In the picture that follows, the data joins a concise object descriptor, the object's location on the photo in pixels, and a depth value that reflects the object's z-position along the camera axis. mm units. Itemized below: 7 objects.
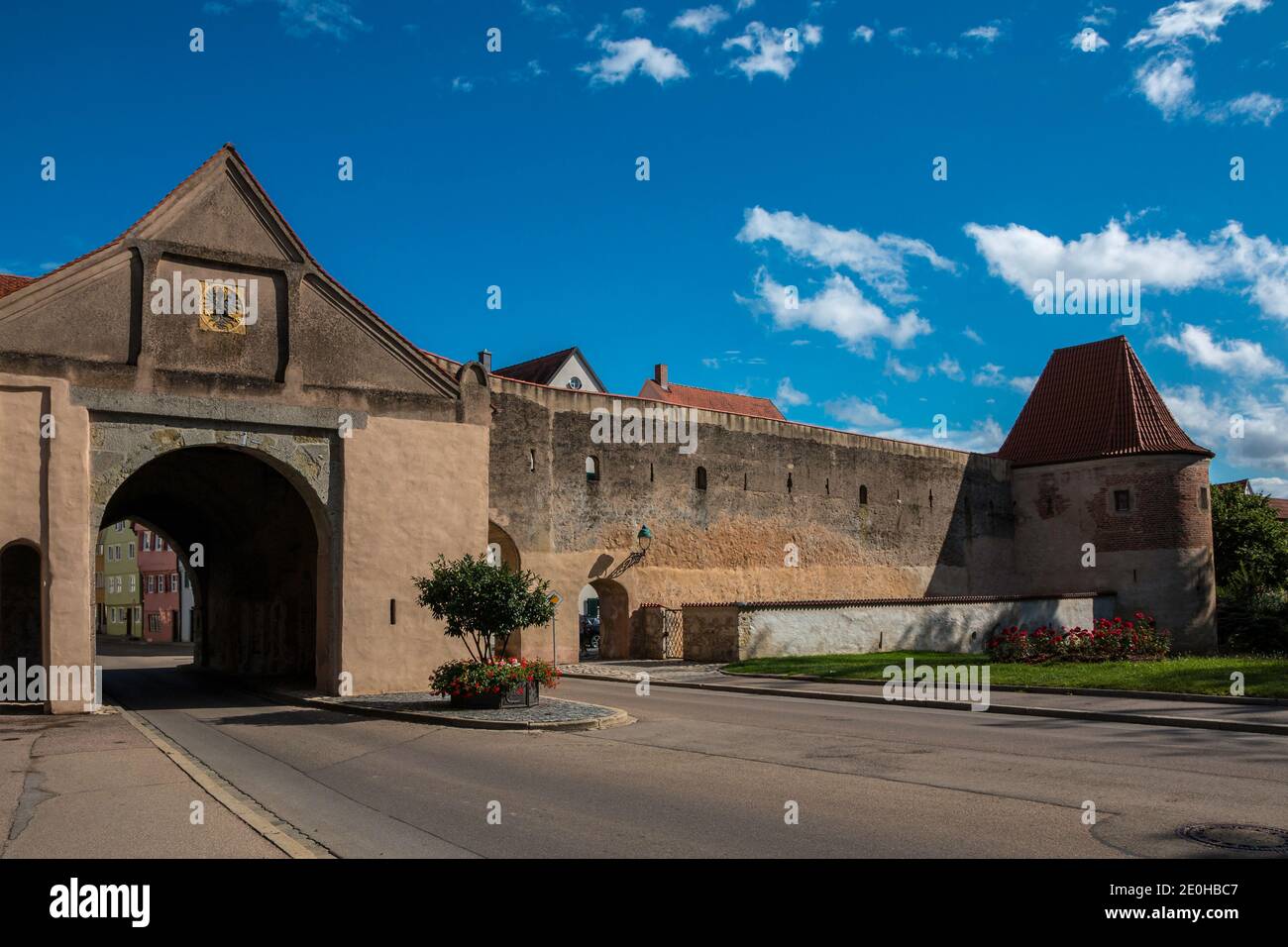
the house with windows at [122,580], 72562
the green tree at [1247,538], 47375
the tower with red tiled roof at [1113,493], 40625
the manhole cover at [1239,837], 7414
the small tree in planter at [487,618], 17547
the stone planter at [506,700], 17562
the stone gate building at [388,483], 18609
